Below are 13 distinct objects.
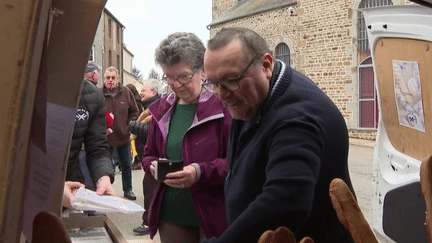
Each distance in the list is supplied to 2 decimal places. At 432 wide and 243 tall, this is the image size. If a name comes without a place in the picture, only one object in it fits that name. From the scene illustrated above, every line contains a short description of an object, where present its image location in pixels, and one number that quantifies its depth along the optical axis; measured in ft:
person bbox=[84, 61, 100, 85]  14.85
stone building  60.39
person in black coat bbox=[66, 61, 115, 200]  9.27
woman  8.53
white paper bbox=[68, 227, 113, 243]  5.65
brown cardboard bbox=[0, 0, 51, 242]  1.94
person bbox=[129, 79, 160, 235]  13.69
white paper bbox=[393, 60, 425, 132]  8.72
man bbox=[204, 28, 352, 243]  5.04
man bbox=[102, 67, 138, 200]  23.56
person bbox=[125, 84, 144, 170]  27.59
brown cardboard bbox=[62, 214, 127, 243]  6.22
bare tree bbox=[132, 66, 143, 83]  233.14
